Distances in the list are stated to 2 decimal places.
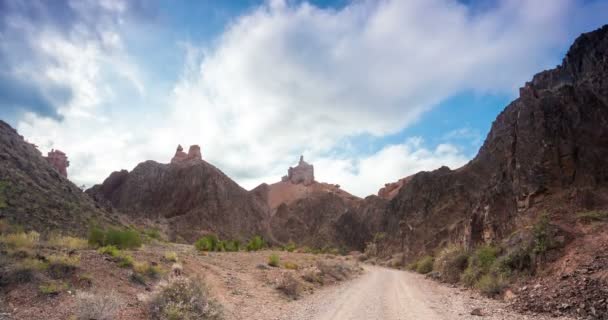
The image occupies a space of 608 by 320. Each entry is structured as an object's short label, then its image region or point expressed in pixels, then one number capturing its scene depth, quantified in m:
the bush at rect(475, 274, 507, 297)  13.98
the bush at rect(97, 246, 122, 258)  12.28
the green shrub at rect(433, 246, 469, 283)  22.28
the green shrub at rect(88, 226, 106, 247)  17.64
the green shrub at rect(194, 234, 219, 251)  36.47
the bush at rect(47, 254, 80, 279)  9.07
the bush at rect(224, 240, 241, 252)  39.85
